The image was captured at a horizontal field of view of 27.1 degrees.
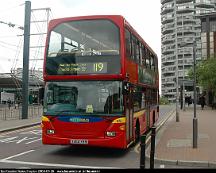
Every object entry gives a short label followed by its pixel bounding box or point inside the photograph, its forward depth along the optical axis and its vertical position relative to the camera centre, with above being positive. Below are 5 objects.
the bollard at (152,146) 9.89 -1.08
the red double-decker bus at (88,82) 12.60 +0.48
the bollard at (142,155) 8.85 -1.11
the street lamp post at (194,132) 14.20 -1.06
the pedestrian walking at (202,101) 53.22 -0.19
